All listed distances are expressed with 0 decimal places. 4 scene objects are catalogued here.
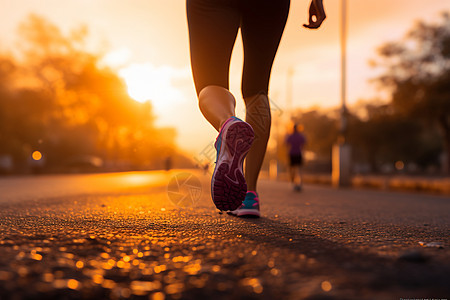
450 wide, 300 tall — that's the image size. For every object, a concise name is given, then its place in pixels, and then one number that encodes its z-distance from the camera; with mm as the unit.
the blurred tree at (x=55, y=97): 29609
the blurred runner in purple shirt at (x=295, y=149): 9203
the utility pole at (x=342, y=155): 12875
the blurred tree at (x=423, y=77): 26562
